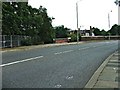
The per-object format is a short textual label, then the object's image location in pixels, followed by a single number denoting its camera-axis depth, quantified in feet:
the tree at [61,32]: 105.63
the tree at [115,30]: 173.61
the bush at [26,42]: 49.40
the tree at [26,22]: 40.57
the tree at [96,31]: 179.74
